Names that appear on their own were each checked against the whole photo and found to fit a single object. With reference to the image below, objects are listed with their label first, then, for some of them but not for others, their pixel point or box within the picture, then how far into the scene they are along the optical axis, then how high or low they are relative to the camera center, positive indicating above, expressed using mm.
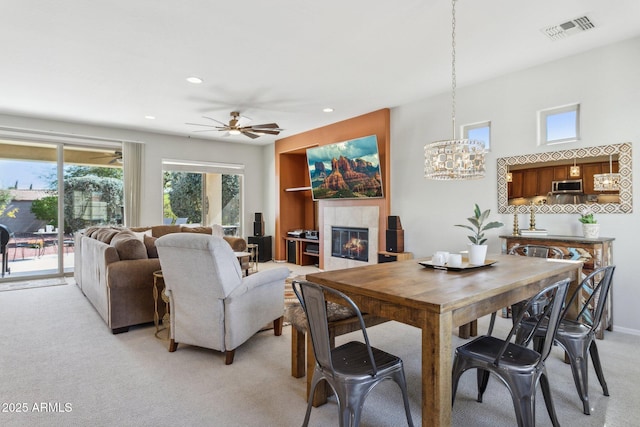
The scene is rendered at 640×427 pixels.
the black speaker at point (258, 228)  7816 -338
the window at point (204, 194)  7148 +422
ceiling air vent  2906 +1596
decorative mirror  3289 +344
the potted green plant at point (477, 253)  2385 -280
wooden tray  2268 -357
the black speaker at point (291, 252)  7430 -851
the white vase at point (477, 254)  2385 -286
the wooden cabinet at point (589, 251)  3082 -349
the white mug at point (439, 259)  2346 -316
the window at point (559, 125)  3613 +936
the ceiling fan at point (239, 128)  4866 +1196
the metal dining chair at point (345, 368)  1566 -738
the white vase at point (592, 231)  3258 -176
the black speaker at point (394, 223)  5133 -154
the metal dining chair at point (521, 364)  1611 -743
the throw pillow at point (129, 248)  3439 -343
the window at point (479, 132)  4293 +1035
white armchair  2580 -632
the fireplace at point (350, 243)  5785 -523
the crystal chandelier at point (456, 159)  2455 +386
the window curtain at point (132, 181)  6473 +599
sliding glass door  5750 +261
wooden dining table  1478 -399
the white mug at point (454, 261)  2301 -323
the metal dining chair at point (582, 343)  2020 -772
